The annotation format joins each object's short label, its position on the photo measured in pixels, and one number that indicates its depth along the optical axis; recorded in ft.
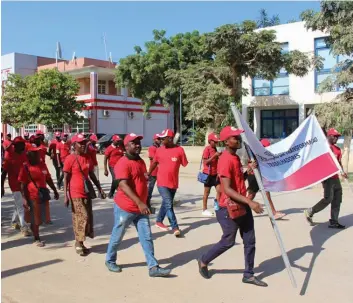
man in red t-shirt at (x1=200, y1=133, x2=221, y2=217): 29.89
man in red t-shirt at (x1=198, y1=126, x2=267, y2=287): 16.30
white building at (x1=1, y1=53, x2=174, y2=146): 134.92
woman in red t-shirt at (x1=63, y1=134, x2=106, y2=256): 20.48
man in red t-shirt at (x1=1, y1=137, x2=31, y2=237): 24.09
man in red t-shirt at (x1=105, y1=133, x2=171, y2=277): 17.26
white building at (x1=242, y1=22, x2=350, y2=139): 85.97
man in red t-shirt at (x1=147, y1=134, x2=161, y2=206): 31.09
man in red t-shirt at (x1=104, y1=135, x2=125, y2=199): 34.55
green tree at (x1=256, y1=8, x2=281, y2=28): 161.35
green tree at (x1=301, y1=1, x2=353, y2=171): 51.78
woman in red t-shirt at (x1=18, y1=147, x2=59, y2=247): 22.82
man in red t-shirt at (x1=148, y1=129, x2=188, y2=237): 24.29
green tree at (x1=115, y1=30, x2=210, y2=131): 101.86
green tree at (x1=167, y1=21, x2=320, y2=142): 70.13
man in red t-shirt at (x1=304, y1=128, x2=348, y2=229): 25.85
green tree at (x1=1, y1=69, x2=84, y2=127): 111.34
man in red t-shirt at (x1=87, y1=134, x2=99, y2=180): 29.64
